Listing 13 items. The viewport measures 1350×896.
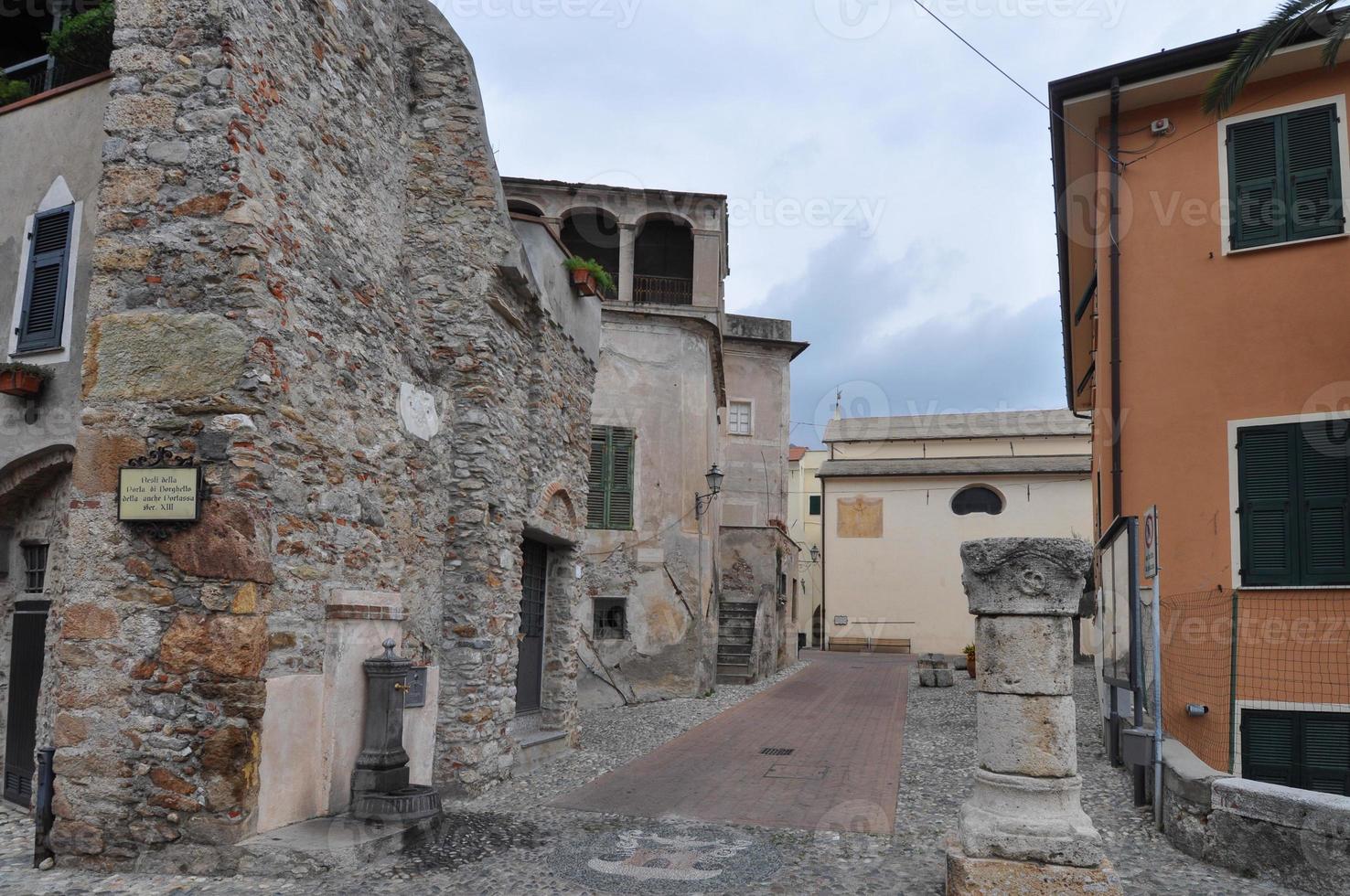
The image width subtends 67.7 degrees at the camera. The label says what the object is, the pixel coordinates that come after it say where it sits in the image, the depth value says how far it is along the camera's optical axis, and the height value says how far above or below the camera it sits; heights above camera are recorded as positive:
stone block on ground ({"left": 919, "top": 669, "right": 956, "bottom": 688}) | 19.38 -2.06
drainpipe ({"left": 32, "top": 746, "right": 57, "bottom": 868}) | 5.90 -1.52
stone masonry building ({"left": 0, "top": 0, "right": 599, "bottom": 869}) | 5.93 +0.96
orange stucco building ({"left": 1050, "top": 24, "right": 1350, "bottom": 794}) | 8.88 +1.94
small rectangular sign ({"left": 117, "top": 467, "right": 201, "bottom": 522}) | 5.97 +0.34
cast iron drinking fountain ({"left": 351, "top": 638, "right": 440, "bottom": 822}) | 6.71 -1.41
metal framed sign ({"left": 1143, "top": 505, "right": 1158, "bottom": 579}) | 7.39 +0.25
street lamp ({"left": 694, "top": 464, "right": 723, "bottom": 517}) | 17.57 +1.36
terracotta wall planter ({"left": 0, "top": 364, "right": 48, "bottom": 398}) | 7.09 +1.19
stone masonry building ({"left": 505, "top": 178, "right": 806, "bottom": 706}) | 16.72 +1.58
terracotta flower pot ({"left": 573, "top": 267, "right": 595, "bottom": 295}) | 11.09 +3.11
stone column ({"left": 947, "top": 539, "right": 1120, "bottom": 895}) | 5.47 -0.86
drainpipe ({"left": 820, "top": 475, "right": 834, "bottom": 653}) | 32.81 -2.09
